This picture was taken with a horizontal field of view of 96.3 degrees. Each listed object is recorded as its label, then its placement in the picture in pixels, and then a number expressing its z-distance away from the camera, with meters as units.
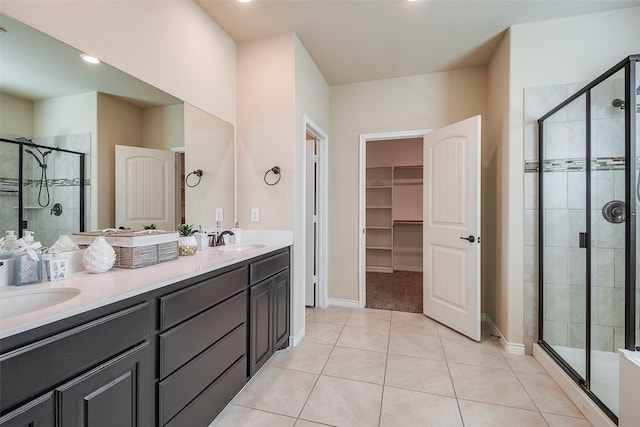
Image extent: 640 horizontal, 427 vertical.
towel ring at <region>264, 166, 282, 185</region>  2.51
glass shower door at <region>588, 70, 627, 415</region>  1.69
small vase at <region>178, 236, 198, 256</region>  1.92
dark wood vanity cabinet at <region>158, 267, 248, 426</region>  1.25
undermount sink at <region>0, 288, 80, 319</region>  1.01
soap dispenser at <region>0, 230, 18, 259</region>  1.15
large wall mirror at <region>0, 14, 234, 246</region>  1.22
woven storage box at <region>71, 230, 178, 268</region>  1.46
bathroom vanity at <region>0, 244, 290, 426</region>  0.80
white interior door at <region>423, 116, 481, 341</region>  2.64
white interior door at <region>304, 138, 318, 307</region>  3.45
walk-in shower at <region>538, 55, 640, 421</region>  1.51
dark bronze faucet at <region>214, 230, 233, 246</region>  2.41
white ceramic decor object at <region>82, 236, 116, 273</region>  1.33
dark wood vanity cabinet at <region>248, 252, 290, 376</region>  1.92
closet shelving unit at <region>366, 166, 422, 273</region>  5.52
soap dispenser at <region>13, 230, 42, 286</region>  1.12
